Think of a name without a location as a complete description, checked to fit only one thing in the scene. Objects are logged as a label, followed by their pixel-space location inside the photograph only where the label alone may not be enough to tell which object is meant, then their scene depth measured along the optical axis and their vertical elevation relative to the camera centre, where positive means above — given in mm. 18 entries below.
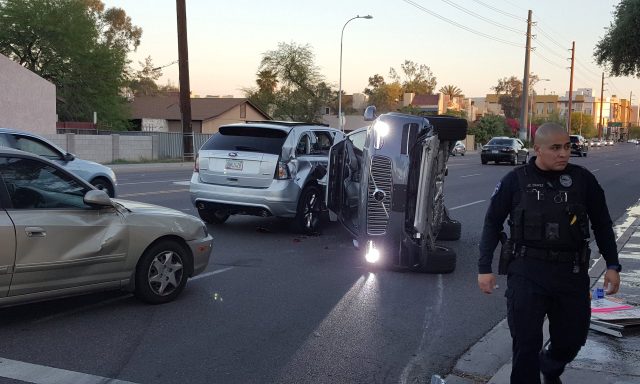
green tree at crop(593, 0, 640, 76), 20984 +3433
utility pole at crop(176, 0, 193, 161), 30797 +2670
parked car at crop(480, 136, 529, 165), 35344 -591
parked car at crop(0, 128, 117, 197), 11273 -432
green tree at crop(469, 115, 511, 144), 72812 +1405
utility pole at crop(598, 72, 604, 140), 128250 +2677
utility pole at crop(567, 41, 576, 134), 71125 +9491
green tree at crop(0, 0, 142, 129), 44188 +5819
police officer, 3592 -610
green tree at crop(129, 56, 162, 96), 69750 +6132
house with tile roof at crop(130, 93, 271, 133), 57688 +2176
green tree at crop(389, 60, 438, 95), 110250 +10289
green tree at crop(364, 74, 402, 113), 91631 +6390
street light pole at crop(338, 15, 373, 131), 46697 +8948
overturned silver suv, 7035 -558
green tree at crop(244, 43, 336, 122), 64125 +5206
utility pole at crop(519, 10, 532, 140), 52750 +4254
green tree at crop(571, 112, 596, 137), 118375 +3518
